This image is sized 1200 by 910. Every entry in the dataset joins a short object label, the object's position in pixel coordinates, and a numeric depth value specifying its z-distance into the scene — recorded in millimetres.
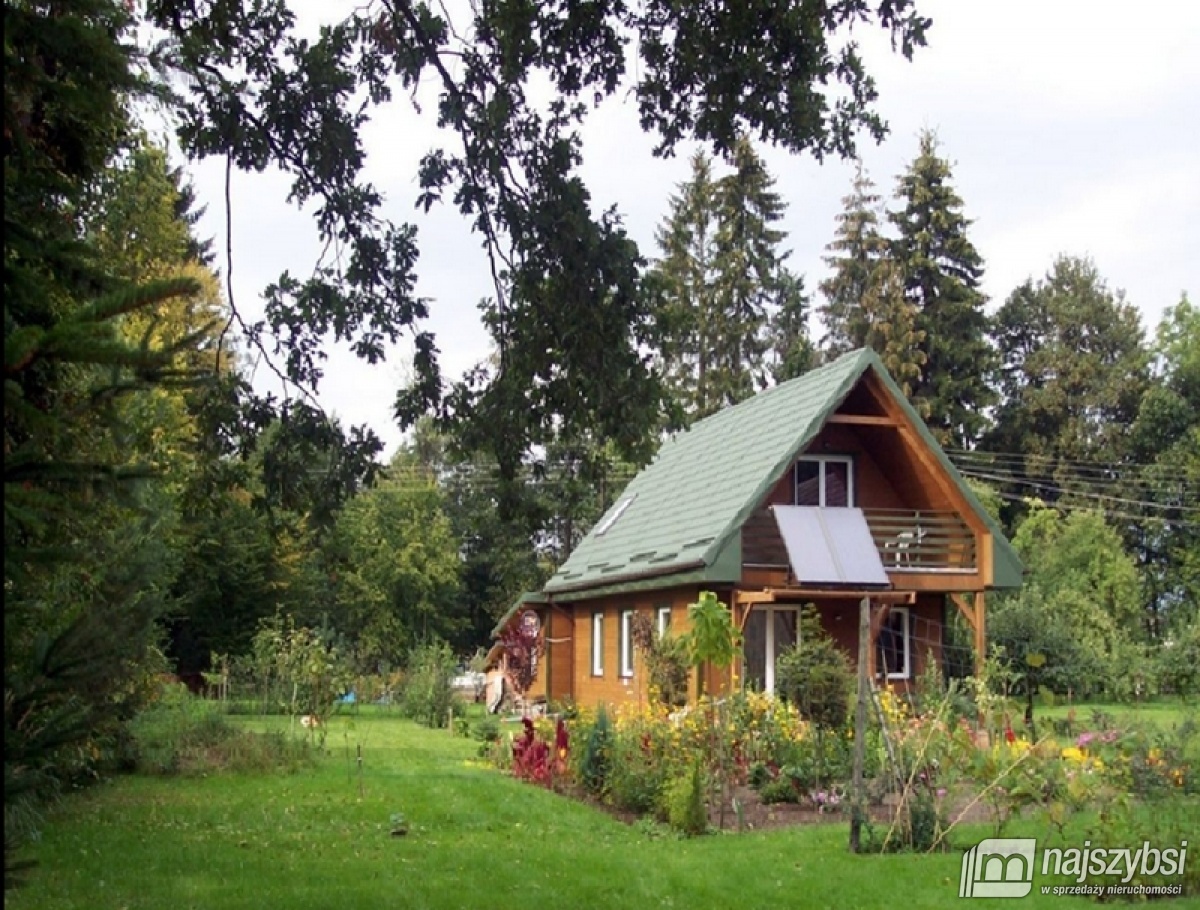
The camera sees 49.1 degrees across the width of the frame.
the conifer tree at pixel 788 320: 48188
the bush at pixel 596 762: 14891
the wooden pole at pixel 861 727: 10570
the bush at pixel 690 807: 12094
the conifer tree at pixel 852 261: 48469
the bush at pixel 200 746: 17219
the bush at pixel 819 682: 15531
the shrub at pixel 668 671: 17594
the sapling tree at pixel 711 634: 14039
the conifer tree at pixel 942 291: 47938
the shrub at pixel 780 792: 13852
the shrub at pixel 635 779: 13453
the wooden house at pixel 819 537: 20609
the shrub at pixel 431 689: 30500
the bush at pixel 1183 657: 22422
